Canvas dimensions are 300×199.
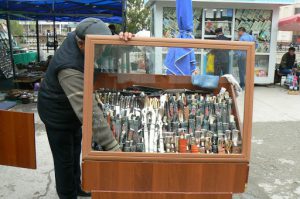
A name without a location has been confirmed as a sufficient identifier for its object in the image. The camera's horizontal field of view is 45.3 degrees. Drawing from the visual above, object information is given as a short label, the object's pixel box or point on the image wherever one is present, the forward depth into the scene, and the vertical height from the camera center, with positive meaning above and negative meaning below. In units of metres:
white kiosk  9.77 +0.91
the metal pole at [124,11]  7.61 +0.89
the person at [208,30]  10.05 +0.66
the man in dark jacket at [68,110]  2.18 -0.41
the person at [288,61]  10.89 -0.19
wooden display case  2.07 -0.66
